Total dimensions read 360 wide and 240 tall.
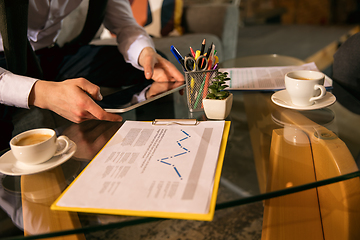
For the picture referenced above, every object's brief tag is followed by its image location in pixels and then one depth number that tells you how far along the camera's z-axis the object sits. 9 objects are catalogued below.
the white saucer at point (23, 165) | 0.45
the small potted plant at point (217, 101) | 0.61
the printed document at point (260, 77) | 0.80
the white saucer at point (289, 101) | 0.62
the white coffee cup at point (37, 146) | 0.45
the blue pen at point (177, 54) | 0.67
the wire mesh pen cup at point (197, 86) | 0.65
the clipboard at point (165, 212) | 0.34
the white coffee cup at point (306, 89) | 0.59
